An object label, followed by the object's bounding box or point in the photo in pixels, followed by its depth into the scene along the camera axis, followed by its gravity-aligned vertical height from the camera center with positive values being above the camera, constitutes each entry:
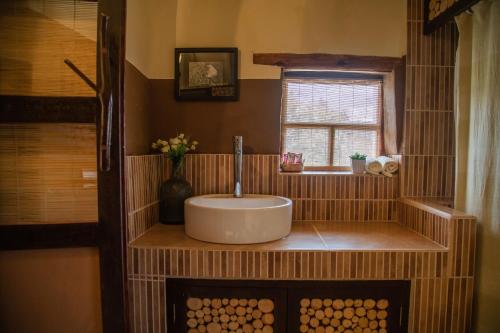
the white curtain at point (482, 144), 1.11 +0.05
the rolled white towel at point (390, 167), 1.55 -0.08
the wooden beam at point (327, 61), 1.53 +0.57
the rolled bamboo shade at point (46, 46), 1.00 +0.44
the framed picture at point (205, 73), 1.50 +0.49
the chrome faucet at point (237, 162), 1.43 -0.05
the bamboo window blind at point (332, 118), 1.73 +0.25
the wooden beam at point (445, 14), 1.21 +0.74
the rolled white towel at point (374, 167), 1.56 -0.08
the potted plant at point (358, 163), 1.61 -0.06
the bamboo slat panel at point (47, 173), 1.02 -0.09
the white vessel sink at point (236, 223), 1.12 -0.32
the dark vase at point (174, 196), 1.40 -0.24
